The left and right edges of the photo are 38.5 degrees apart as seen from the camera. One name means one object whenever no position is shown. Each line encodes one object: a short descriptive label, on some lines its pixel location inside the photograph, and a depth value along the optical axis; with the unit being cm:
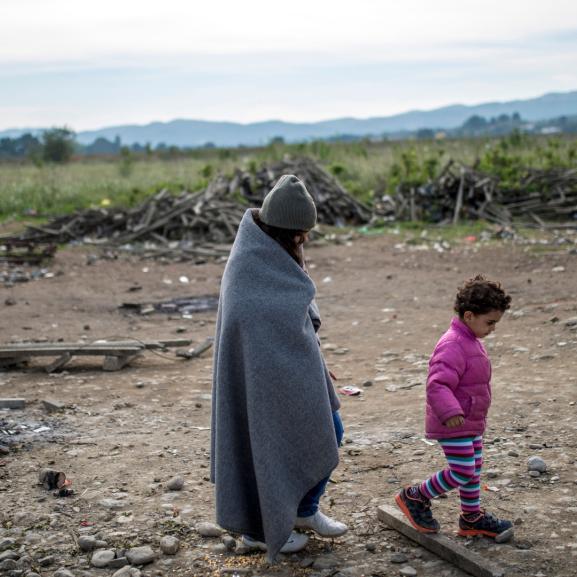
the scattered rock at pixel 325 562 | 366
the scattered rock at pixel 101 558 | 382
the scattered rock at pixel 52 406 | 627
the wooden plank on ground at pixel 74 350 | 750
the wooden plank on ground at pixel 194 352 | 786
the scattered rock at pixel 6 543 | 400
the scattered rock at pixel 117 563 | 381
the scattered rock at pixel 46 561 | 383
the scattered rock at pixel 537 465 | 453
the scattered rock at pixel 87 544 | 398
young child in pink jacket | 349
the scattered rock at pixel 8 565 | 377
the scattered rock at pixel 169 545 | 389
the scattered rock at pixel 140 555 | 382
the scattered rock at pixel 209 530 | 408
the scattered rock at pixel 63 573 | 369
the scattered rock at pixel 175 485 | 468
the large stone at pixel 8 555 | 388
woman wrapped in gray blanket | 348
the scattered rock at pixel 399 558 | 368
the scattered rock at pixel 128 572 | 370
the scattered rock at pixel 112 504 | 446
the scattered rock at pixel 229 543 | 390
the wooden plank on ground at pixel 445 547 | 341
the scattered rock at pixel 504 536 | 371
